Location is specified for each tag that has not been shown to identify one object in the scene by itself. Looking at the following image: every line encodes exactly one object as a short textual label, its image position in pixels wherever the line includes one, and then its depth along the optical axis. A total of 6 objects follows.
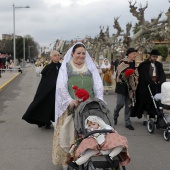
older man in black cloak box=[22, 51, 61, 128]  4.79
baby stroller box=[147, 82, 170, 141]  4.26
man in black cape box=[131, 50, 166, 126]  4.99
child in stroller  2.44
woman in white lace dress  2.98
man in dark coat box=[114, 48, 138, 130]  4.91
